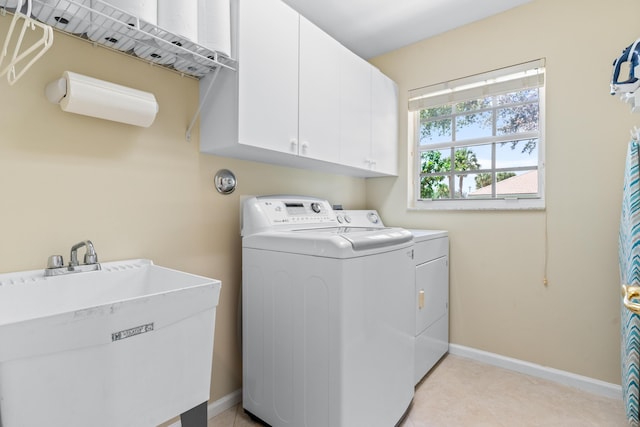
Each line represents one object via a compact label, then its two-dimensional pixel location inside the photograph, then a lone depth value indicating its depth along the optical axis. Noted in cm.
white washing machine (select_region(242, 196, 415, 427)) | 135
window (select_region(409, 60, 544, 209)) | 226
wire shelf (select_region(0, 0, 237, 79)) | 111
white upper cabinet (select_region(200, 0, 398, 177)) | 152
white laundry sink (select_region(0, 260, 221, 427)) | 73
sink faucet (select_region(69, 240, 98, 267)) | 121
